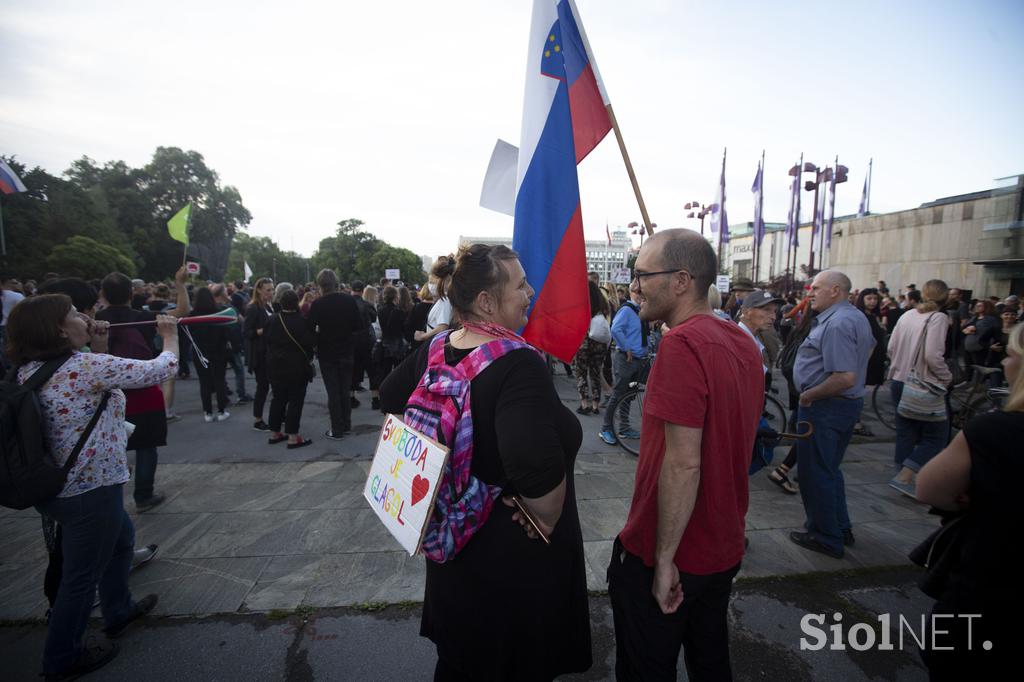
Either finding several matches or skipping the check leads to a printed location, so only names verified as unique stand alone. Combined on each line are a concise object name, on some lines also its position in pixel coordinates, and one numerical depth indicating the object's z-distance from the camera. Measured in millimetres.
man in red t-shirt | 1562
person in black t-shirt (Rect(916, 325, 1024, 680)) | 1332
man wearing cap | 4770
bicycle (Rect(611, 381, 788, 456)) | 5809
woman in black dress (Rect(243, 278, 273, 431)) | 6582
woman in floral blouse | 2240
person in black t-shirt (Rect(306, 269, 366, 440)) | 5992
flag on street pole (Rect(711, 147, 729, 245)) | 25875
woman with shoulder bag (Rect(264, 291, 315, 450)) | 5711
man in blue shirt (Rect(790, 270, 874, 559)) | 3400
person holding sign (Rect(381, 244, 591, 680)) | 1404
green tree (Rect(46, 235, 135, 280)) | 26859
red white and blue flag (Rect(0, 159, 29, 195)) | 12297
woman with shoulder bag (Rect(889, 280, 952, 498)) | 4570
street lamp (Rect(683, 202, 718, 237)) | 30716
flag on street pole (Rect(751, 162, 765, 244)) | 25094
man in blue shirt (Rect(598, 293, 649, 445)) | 6016
